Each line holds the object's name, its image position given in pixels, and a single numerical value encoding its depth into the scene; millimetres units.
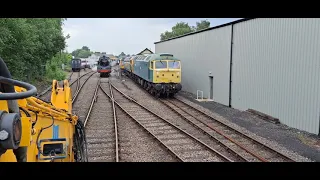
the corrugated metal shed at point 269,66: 11539
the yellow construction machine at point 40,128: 1639
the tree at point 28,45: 14664
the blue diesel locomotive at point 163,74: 20172
